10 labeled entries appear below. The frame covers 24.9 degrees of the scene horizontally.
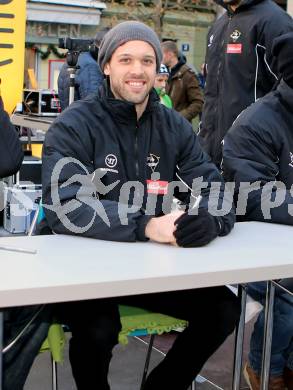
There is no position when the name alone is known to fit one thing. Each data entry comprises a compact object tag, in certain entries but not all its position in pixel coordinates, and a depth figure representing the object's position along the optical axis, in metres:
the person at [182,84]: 7.56
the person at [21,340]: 1.95
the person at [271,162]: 2.76
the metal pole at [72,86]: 5.29
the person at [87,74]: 5.42
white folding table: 1.62
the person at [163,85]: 6.32
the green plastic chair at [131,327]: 2.13
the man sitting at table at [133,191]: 2.12
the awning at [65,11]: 17.09
